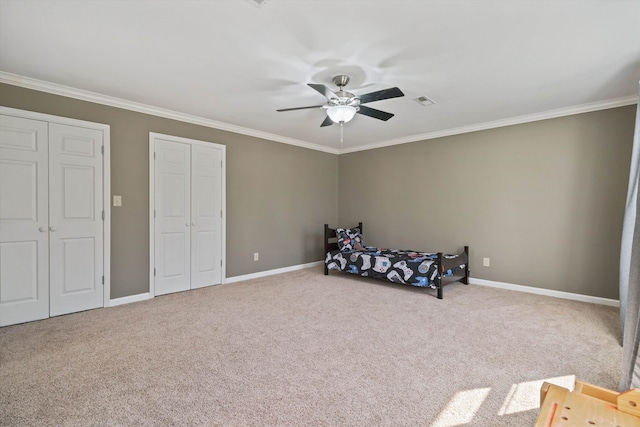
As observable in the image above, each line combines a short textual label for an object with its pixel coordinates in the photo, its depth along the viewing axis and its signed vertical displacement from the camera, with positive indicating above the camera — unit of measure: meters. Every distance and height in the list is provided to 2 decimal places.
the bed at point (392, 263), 4.07 -0.73
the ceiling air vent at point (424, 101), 3.55 +1.33
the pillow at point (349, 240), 5.30 -0.48
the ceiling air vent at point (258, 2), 1.91 +1.32
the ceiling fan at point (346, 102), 2.74 +1.05
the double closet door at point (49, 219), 3.06 -0.08
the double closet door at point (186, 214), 4.08 -0.03
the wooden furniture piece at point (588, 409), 0.77 -0.52
